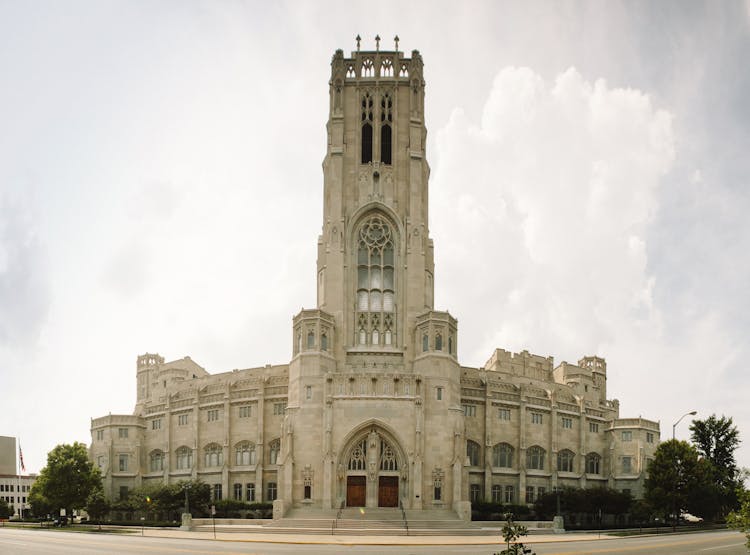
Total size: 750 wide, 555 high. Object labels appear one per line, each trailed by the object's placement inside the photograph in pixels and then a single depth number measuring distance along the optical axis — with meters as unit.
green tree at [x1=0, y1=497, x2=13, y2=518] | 103.48
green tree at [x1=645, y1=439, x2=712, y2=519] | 72.56
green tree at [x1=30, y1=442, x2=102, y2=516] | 75.38
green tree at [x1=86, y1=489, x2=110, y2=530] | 77.75
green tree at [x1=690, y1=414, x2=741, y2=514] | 89.94
